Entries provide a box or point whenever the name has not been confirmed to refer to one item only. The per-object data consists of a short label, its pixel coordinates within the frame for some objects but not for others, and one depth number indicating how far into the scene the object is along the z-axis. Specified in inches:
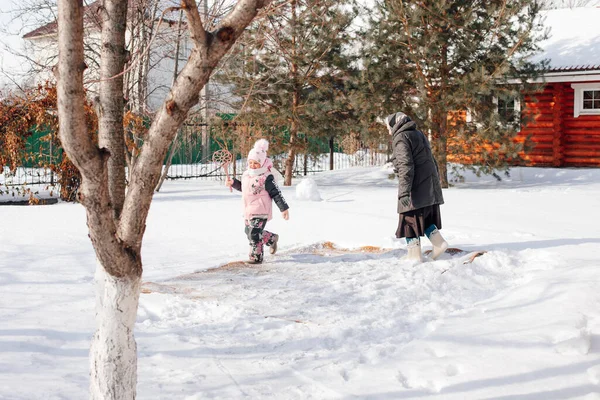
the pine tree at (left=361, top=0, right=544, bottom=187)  574.2
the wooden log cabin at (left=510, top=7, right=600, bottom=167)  747.4
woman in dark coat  279.4
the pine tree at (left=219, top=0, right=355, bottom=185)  632.4
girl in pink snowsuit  291.7
